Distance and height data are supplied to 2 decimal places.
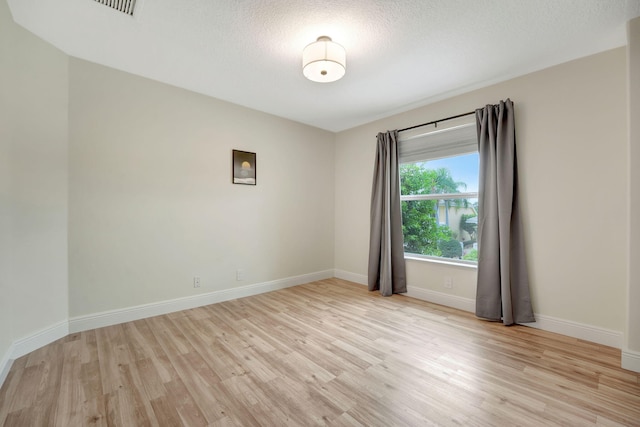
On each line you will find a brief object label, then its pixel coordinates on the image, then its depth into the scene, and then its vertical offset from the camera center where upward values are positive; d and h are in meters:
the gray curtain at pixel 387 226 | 3.55 -0.20
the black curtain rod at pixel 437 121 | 2.97 +1.13
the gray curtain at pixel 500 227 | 2.56 -0.15
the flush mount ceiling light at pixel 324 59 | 1.99 +1.18
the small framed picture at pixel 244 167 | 3.38 +0.58
